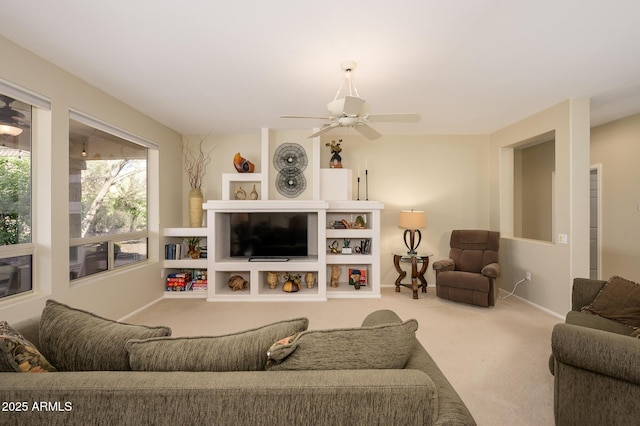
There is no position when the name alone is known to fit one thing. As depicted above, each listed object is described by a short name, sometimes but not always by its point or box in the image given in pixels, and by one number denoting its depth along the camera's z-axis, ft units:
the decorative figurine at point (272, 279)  14.97
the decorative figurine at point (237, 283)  14.85
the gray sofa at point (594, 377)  4.58
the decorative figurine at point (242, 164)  15.28
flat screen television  14.99
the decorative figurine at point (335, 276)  15.43
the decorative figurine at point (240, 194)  15.79
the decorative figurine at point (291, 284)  14.53
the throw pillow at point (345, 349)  3.25
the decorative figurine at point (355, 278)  15.11
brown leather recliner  12.57
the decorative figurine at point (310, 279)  15.14
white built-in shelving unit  14.43
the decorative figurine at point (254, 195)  15.70
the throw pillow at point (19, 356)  3.21
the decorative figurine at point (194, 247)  15.20
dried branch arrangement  16.61
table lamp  14.74
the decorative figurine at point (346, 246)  15.39
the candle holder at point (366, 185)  16.52
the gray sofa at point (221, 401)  2.86
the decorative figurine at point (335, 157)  15.74
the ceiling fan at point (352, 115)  7.71
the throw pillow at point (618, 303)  6.87
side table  14.33
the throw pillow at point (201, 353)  3.29
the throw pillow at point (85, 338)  3.51
